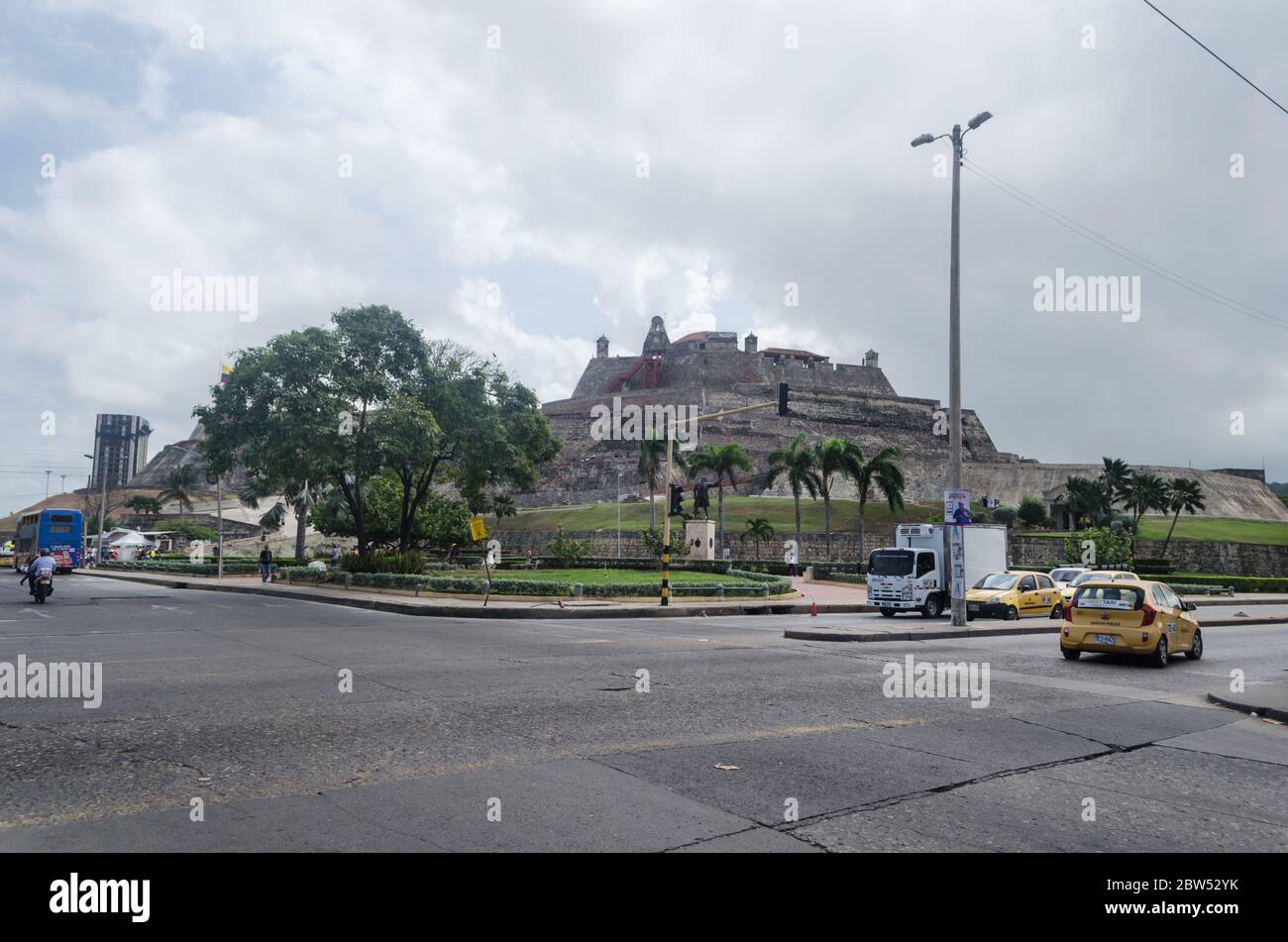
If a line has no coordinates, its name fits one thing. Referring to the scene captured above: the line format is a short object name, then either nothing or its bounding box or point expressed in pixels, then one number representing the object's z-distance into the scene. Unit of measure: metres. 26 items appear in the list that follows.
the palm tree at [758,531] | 62.06
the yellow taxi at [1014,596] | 25.66
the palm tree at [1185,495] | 63.16
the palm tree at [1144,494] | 64.88
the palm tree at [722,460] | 60.78
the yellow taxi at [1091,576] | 27.33
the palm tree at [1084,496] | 66.62
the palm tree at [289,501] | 36.12
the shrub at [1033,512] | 70.25
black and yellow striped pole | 26.47
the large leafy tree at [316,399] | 32.06
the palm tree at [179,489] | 111.72
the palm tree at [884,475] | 53.31
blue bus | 48.97
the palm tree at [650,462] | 64.38
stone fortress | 90.69
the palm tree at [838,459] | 54.84
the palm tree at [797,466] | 55.91
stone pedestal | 50.59
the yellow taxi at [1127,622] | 14.59
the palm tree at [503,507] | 68.06
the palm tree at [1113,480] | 66.38
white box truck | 26.36
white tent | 76.38
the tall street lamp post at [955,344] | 21.41
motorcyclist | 25.50
